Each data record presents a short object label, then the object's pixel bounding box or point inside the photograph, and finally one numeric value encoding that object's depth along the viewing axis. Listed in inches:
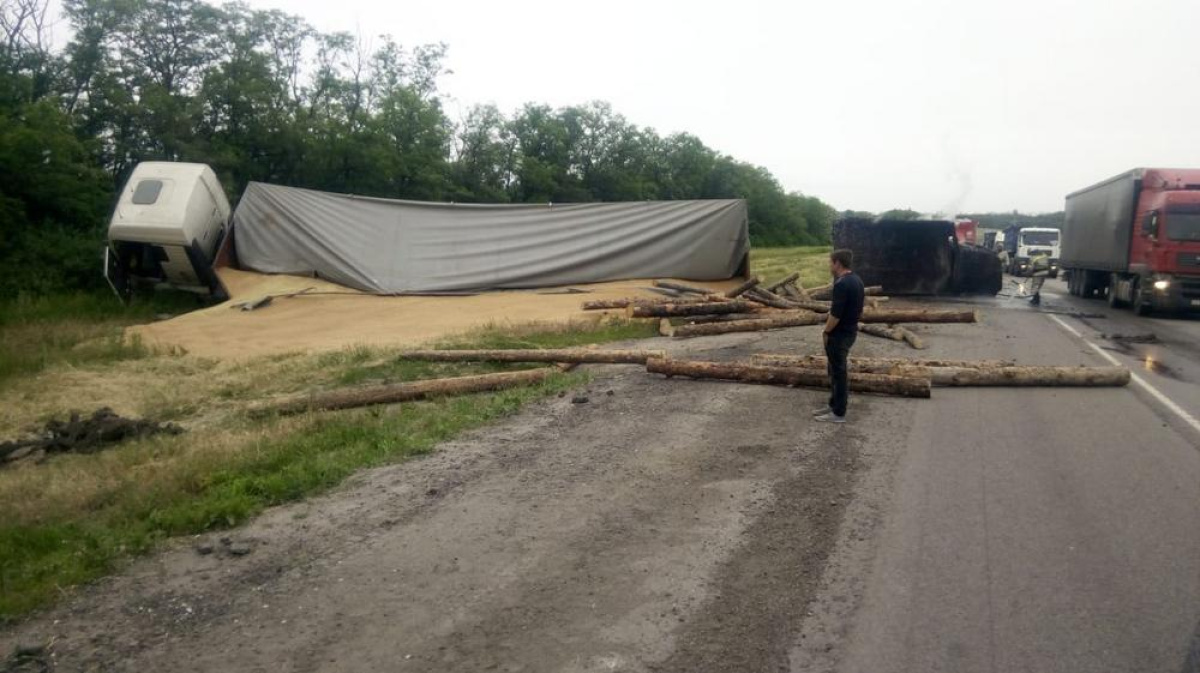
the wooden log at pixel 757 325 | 606.5
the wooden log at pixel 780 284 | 820.7
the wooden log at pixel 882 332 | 577.9
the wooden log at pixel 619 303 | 717.6
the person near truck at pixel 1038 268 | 933.8
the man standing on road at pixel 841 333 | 341.1
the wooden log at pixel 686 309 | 663.1
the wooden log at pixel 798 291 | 794.2
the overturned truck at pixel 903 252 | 911.7
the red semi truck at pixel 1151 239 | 808.3
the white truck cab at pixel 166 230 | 780.0
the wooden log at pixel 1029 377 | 417.4
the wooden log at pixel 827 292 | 810.2
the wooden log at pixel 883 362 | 440.8
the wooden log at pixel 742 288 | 750.0
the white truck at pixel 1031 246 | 1668.3
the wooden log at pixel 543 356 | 466.9
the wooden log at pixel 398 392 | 404.2
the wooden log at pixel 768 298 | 713.6
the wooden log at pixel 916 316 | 636.1
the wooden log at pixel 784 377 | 390.9
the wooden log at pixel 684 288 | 850.9
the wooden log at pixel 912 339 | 547.5
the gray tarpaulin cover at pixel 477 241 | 869.2
